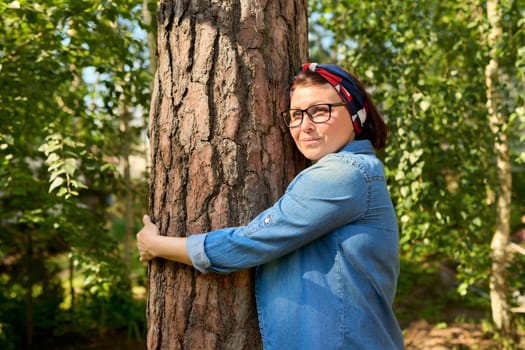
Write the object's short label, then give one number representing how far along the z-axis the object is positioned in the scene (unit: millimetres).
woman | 1625
